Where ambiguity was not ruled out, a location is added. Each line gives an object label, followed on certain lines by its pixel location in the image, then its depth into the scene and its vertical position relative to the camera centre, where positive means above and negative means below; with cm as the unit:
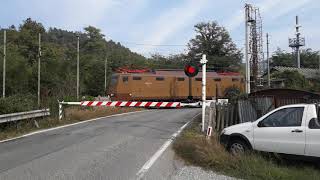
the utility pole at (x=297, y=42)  7900 +831
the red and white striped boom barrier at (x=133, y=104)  2308 -57
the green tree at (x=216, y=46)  9012 +888
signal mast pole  1698 -3
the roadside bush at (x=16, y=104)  2009 -51
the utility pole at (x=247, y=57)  3070 +233
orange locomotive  4491 +69
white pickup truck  1018 -92
